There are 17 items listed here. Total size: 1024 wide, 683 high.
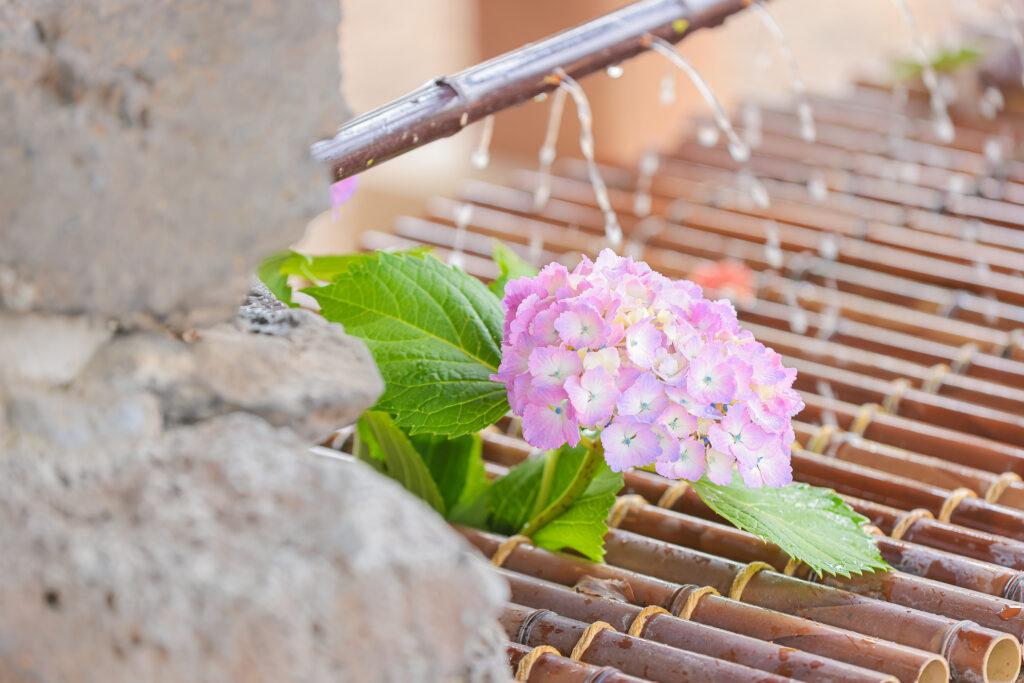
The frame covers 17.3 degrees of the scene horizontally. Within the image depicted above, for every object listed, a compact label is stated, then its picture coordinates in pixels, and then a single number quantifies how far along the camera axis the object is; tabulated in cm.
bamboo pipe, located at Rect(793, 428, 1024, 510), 170
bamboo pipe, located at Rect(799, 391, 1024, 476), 174
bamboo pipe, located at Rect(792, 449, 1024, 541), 167
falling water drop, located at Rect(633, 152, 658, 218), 223
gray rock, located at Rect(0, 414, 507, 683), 134
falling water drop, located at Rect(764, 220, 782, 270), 205
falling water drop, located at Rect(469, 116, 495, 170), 179
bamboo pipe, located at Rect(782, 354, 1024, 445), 178
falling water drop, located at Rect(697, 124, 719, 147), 229
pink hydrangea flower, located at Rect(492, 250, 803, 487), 151
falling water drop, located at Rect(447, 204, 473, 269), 198
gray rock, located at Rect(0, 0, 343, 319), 137
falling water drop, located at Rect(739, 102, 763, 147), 246
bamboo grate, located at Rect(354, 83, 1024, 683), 155
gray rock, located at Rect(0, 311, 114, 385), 138
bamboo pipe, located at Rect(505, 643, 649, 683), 150
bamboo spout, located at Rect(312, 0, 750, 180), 161
